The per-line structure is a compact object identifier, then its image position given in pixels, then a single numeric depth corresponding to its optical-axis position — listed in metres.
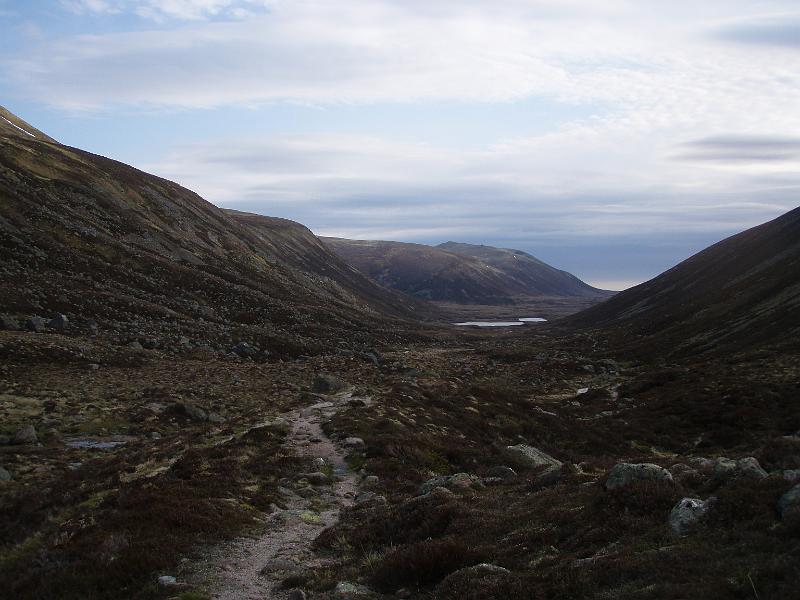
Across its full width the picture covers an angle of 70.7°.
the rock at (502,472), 21.95
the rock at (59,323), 48.34
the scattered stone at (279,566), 12.86
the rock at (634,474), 13.27
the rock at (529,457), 25.78
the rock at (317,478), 20.58
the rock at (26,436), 24.36
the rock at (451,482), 18.73
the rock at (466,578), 9.93
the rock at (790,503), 9.26
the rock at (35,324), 45.83
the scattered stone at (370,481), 20.44
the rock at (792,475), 10.58
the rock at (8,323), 44.64
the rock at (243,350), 58.34
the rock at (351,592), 10.84
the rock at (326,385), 39.75
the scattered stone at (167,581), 11.65
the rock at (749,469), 11.73
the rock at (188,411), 31.58
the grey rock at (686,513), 10.28
